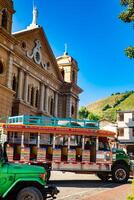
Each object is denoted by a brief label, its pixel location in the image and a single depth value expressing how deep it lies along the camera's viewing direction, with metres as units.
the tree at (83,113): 93.96
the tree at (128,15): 9.02
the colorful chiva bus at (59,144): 14.48
